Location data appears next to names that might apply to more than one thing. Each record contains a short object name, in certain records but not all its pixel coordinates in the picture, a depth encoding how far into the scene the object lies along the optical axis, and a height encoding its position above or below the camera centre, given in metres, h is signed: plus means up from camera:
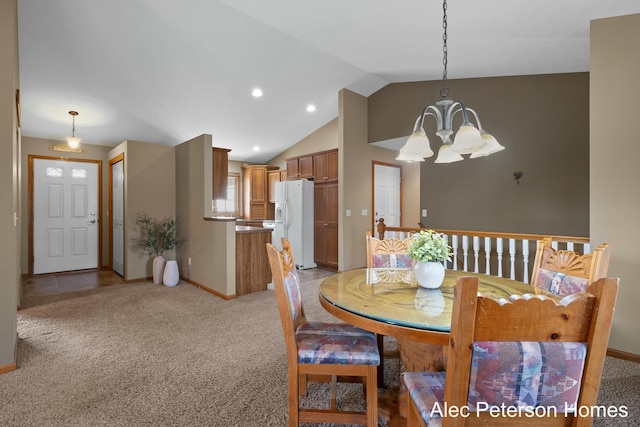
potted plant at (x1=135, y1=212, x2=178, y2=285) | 4.73 -0.42
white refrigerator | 5.83 -0.12
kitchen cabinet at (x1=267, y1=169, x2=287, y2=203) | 7.12 +0.72
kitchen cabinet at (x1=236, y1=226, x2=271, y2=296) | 4.13 -0.66
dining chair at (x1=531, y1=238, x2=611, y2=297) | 1.58 -0.32
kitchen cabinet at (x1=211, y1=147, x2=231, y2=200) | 4.64 +0.57
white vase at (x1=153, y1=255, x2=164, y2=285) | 4.70 -0.87
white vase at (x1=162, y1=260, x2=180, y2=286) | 4.57 -0.92
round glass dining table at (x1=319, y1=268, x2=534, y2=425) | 1.25 -0.43
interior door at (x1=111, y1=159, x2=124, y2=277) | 5.04 -0.08
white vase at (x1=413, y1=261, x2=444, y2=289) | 1.70 -0.34
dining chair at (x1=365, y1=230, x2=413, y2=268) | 2.45 -0.32
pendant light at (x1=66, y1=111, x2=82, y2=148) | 4.25 +0.96
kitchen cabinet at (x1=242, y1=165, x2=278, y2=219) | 7.24 +0.42
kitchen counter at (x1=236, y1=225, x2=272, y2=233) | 4.19 -0.25
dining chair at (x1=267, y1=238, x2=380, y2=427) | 1.53 -0.73
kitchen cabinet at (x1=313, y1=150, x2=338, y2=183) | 5.76 +0.85
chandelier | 1.71 +0.40
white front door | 5.13 -0.07
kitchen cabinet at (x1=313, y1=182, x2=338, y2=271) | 5.79 -0.26
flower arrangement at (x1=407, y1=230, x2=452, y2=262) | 1.71 -0.20
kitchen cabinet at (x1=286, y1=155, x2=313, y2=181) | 6.21 +0.90
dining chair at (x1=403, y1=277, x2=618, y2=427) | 0.81 -0.38
